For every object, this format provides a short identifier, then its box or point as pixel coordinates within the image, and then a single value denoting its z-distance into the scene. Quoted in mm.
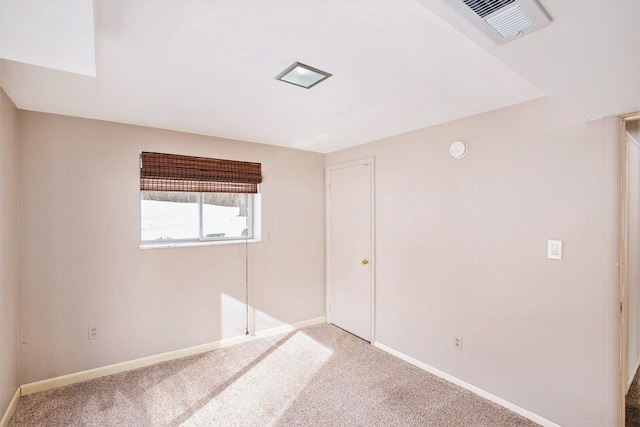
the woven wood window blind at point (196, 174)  3080
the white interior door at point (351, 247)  3646
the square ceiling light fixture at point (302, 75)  1829
